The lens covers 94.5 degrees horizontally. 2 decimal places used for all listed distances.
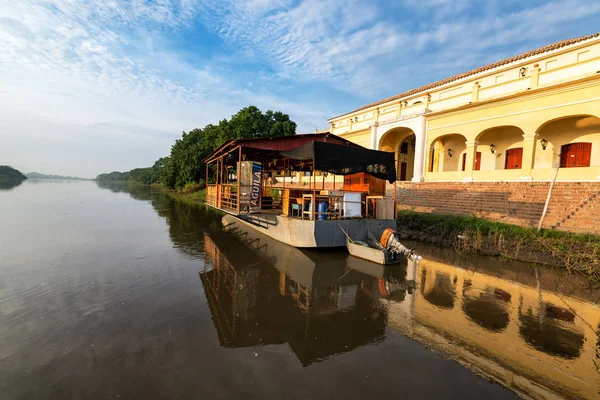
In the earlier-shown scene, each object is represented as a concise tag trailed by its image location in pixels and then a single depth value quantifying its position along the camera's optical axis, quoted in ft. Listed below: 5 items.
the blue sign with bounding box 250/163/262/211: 34.65
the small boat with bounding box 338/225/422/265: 27.43
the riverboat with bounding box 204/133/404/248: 29.37
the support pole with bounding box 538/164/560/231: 31.79
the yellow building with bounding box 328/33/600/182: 39.07
